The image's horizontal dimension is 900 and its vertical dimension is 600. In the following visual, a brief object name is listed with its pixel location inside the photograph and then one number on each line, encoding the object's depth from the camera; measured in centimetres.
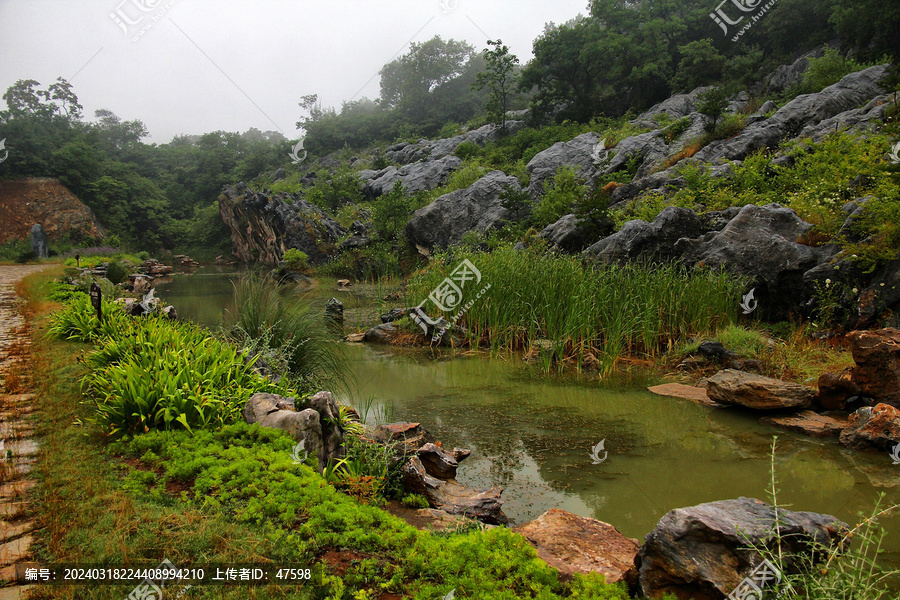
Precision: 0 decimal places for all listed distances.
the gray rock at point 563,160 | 1964
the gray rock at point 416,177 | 2575
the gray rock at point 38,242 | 2508
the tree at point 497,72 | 2803
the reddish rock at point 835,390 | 520
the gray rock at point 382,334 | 969
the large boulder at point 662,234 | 975
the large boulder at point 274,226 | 2266
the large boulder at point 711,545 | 214
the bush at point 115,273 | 1640
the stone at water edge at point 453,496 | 327
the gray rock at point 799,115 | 1404
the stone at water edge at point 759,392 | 524
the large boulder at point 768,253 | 792
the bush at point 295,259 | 2159
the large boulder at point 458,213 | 1881
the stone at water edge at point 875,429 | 434
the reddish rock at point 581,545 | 253
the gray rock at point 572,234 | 1238
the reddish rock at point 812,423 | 480
